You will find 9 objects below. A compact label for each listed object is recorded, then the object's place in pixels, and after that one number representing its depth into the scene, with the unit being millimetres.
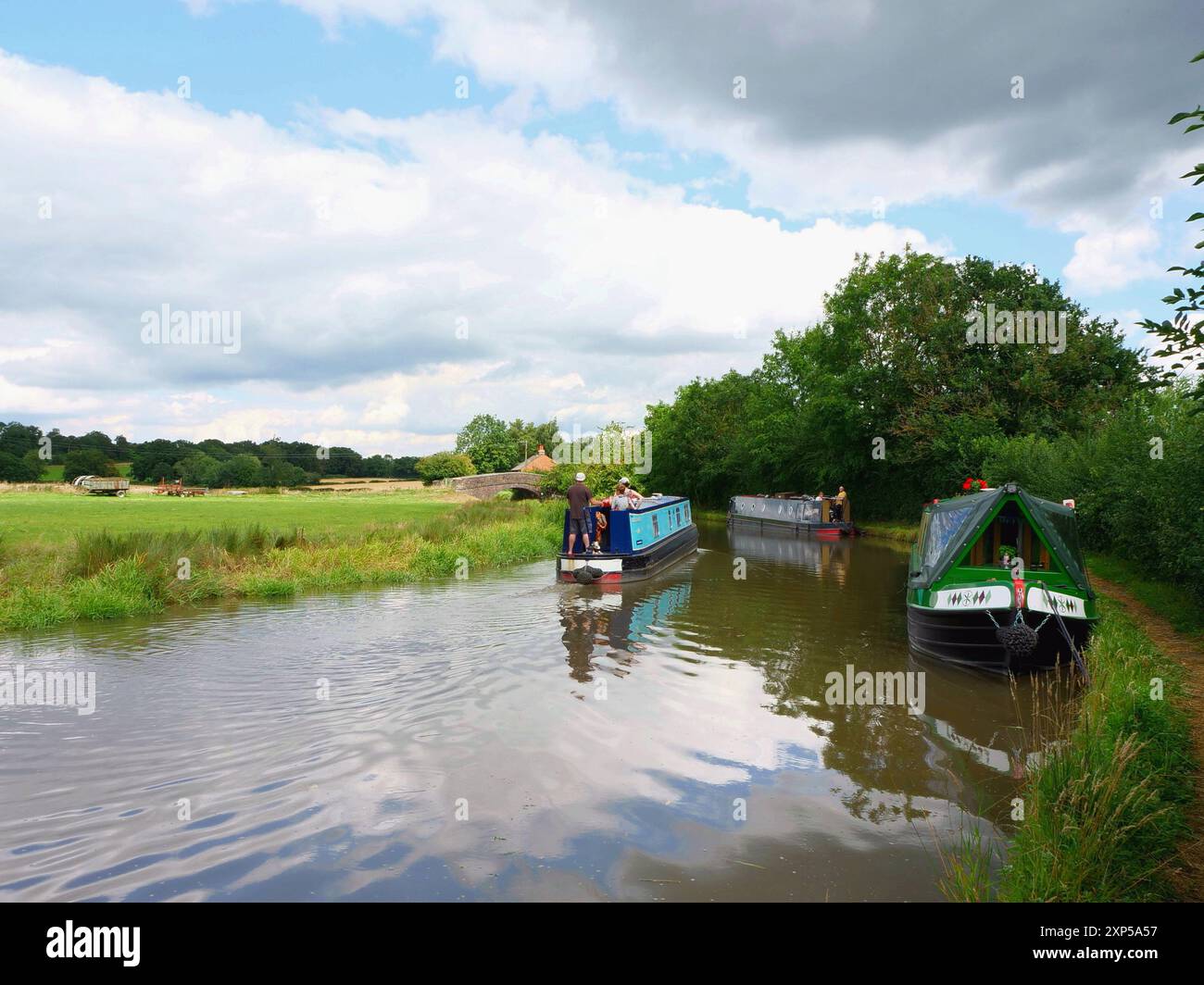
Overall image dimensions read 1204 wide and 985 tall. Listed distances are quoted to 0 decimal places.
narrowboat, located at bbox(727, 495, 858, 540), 32219
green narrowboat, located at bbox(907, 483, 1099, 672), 8945
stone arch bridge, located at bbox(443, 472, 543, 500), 55688
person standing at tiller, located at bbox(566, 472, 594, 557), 16969
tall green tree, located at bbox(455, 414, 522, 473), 110000
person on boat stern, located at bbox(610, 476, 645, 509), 19412
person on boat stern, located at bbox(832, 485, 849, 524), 33281
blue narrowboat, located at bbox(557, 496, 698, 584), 16844
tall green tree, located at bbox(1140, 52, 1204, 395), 3871
